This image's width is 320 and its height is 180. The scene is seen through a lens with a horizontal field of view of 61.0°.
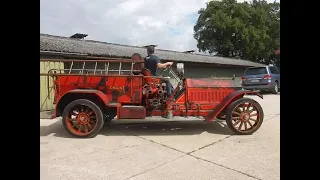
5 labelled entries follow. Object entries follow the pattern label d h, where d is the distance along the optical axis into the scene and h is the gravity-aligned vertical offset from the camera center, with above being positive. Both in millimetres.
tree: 43125 +9419
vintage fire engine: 5559 -242
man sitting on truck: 5965 +523
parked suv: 14953 +549
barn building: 11282 +2024
